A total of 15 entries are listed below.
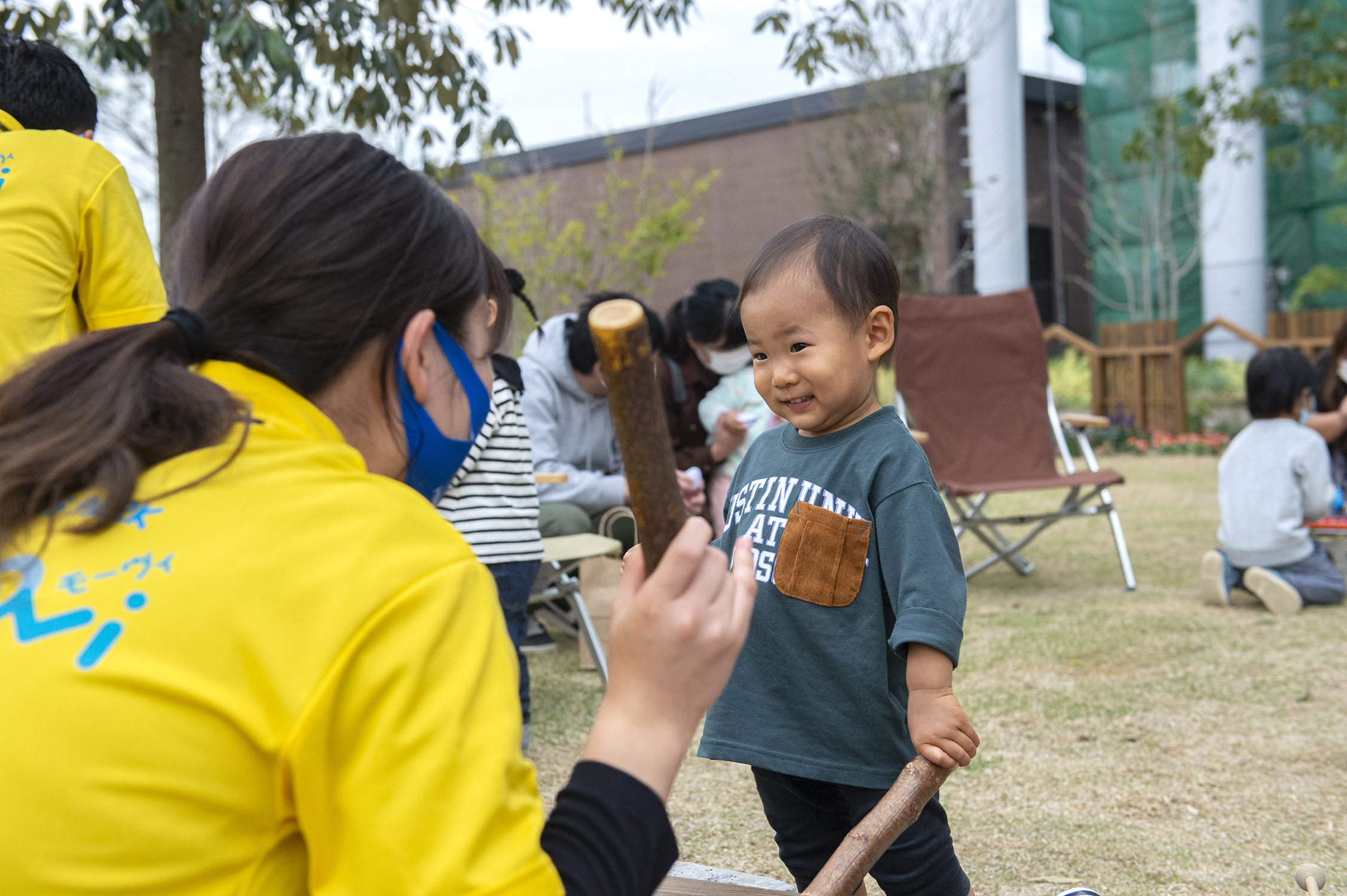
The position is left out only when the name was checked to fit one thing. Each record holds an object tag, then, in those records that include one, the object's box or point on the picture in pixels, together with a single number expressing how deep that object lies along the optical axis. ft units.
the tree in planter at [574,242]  44.91
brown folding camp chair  18.12
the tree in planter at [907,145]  49.96
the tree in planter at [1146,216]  49.49
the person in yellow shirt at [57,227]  6.83
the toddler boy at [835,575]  5.36
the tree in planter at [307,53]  13.55
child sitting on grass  15.47
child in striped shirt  10.16
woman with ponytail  2.27
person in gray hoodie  14.12
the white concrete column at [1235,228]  43.21
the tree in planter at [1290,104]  22.30
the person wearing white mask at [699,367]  14.66
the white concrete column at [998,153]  49.14
